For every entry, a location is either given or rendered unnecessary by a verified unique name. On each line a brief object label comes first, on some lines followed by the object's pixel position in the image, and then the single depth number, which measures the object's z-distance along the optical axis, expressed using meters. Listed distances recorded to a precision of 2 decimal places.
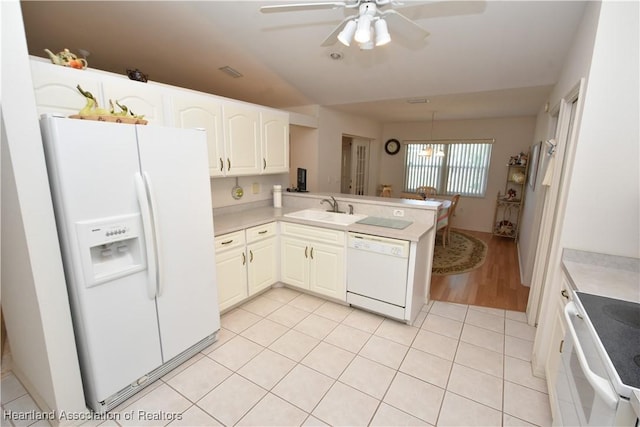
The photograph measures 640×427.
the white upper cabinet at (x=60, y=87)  1.72
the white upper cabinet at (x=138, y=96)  2.02
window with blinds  6.00
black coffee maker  3.79
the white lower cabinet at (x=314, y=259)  2.79
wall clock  6.82
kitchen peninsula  2.50
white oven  0.87
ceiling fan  1.59
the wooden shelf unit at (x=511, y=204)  5.36
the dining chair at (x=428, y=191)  6.31
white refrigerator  1.43
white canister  3.64
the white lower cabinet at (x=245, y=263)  2.55
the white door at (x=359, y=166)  6.16
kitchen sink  2.93
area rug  3.91
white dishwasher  2.46
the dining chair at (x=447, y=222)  4.55
